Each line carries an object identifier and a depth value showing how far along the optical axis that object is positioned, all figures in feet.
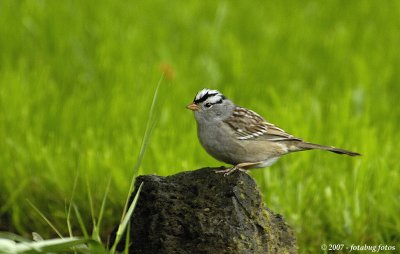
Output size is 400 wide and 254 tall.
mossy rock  29.78
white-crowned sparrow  35.60
